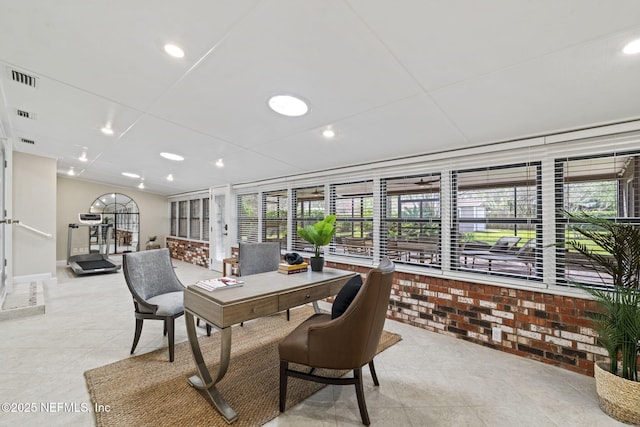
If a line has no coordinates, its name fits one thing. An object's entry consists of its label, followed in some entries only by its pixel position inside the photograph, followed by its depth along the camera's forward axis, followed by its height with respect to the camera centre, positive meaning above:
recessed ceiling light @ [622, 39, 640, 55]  1.38 +0.89
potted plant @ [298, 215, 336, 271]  2.71 -0.16
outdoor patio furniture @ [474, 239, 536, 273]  2.67 -0.37
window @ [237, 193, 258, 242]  5.96 -0.01
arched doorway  8.30 -0.11
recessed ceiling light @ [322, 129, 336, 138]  2.86 +0.90
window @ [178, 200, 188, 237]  8.51 -0.06
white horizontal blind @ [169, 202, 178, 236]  8.95 -0.07
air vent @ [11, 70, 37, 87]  2.28 +1.18
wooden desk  1.77 -0.63
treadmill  6.33 -1.04
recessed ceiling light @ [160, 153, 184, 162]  4.27 +0.96
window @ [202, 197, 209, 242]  7.43 -0.08
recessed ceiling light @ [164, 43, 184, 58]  1.75 +1.10
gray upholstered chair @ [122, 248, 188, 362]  2.50 -0.75
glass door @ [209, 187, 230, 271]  6.68 -0.37
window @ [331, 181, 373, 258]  4.01 -0.01
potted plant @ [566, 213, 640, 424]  1.80 -0.71
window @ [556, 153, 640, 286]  2.22 +0.20
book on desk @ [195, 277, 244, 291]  2.03 -0.52
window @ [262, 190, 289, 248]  5.29 +0.01
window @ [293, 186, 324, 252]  4.70 +0.14
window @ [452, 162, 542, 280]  2.67 -0.02
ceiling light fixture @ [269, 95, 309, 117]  2.29 +0.98
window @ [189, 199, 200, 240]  7.88 -0.09
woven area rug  1.79 -1.33
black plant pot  2.83 -0.48
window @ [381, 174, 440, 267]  3.33 -0.02
